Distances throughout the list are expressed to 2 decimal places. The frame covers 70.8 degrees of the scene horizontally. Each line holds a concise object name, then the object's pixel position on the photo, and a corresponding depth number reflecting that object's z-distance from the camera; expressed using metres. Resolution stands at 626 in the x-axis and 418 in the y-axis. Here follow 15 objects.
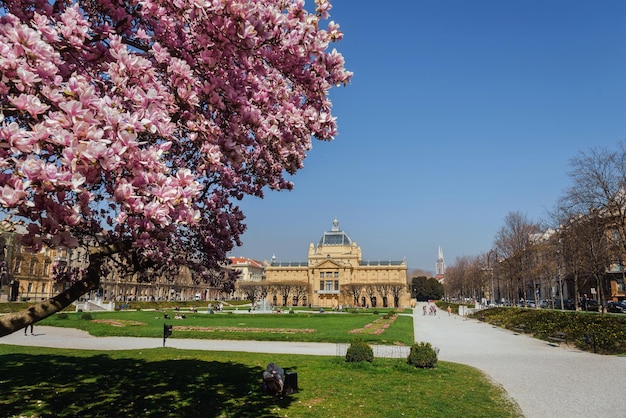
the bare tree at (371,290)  104.81
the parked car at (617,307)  52.38
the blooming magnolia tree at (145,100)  3.48
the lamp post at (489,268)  74.49
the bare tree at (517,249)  55.72
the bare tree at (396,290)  105.51
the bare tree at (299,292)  109.88
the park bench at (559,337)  26.15
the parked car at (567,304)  67.47
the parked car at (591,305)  59.52
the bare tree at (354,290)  105.38
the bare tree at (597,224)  34.94
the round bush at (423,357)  16.33
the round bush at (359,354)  17.06
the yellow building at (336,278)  107.62
